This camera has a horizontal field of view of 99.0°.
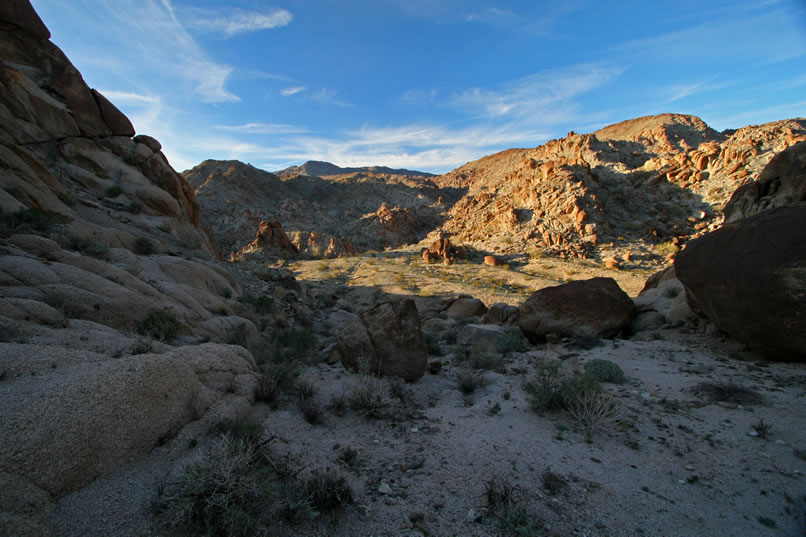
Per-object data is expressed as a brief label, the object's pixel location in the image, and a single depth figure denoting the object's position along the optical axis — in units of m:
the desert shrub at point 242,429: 3.44
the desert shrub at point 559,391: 4.63
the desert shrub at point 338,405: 4.96
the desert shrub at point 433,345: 9.08
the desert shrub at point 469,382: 6.10
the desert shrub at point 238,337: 7.33
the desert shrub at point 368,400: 4.90
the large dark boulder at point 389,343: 6.55
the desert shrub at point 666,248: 23.17
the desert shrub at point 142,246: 9.22
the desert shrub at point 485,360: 7.25
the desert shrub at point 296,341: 7.91
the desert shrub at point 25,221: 6.18
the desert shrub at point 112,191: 11.92
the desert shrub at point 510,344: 8.68
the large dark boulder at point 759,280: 5.16
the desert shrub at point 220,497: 2.34
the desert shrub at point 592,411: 4.26
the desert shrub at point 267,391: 4.93
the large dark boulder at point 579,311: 8.76
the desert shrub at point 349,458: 3.61
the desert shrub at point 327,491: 2.82
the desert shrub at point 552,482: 3.14
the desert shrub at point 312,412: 4.61
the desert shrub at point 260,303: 10.86
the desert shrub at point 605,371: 5.80
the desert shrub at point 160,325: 5.68
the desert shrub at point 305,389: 5.21
